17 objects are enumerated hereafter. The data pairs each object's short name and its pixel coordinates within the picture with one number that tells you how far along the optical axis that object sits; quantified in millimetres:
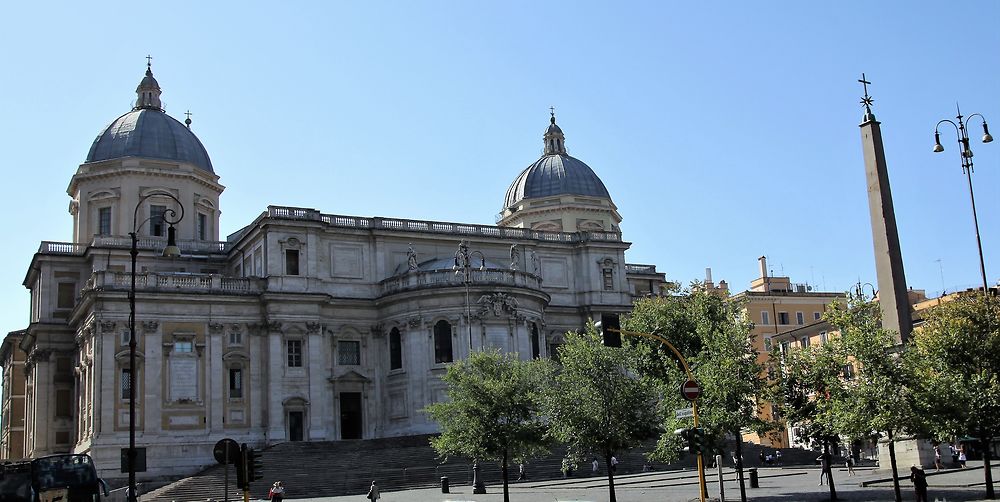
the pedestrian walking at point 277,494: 37344
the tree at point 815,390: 31234
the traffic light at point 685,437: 29031
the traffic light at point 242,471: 22547
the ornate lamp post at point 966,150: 36219
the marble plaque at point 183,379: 60656
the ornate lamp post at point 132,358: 31281
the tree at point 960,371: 29719
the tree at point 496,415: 41031
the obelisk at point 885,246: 32062
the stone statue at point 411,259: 66375
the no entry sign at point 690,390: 29719
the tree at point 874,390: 29234
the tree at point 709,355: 34250
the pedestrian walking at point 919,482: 27844
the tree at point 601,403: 36406
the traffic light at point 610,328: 29328
